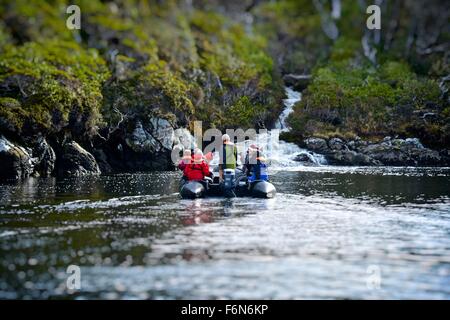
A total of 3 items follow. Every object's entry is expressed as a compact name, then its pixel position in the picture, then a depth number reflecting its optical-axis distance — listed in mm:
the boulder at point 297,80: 101625
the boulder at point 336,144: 71000
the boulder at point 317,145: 70519
